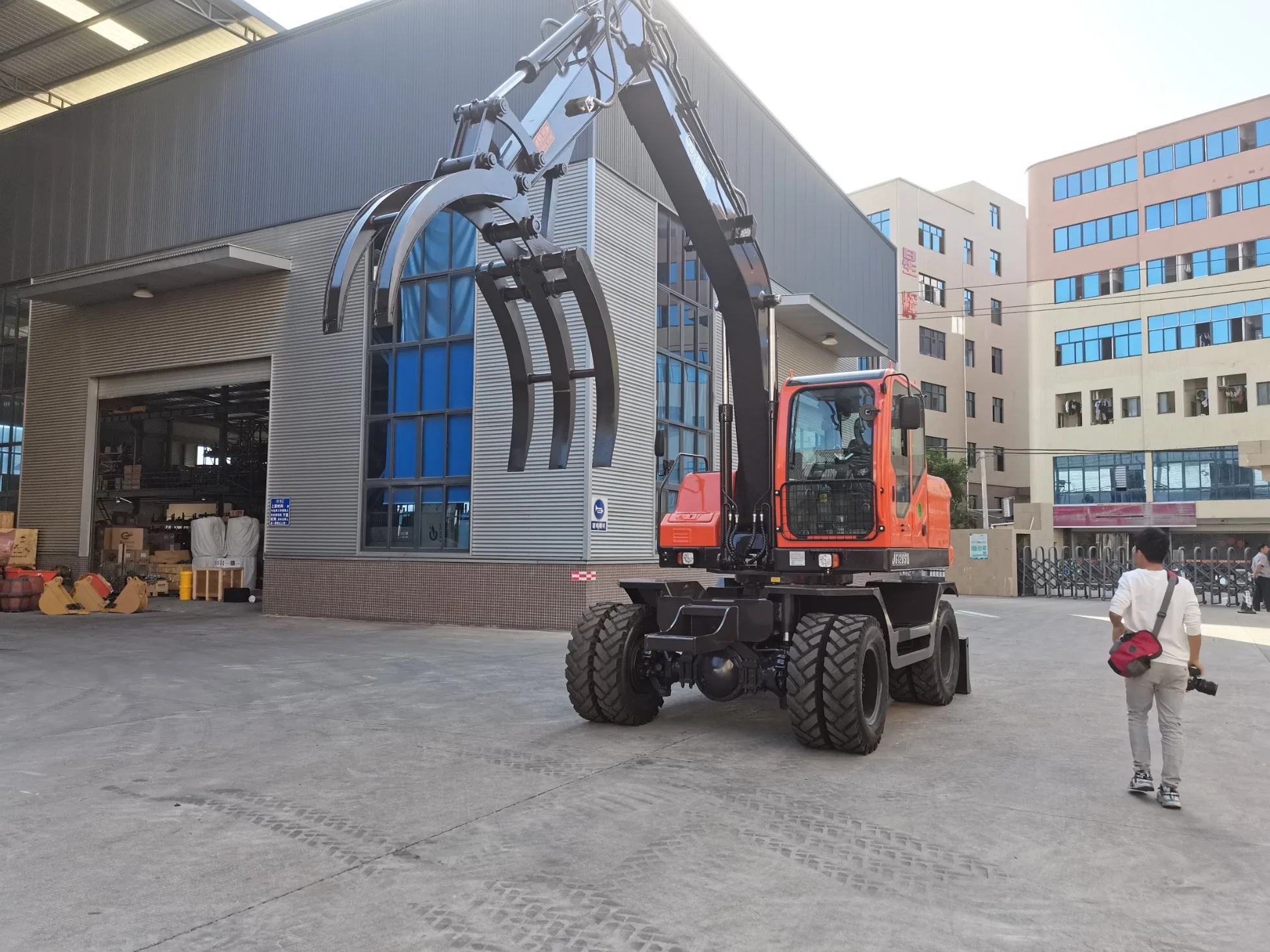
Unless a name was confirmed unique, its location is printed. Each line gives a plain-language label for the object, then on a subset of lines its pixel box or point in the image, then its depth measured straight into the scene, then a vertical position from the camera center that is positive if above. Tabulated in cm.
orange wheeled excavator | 671 +65
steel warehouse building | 1719 +484
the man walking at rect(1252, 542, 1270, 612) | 2256 -107
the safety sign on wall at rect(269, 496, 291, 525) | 1967 +36
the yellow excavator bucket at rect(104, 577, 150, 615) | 2080 -163
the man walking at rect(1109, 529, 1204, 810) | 569 -72
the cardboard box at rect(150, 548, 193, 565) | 2483 -79
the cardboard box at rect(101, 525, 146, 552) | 2444 -30
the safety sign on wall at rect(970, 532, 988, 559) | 3050 -42
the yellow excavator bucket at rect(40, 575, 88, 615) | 2055 -162
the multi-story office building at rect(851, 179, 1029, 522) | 5312 +1328
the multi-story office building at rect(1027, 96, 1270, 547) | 4372 +1018
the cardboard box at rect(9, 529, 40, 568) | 2394 -58
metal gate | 2711 -127
